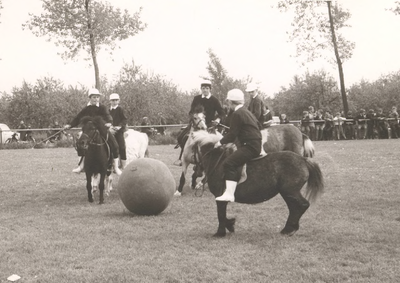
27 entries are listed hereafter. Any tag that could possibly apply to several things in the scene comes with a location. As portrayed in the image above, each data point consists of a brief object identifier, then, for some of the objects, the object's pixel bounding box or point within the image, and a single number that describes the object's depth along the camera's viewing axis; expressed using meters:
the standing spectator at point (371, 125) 39.72
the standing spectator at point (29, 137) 42.53
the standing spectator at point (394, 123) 39.28
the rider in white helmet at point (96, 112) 13.19
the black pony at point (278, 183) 8.63
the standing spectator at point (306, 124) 39.38
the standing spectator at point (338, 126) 39.56
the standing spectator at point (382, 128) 39.50
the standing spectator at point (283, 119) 37.16
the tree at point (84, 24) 42.66
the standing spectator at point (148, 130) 39.78
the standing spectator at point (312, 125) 39.53
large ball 10.48
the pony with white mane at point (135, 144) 15.65
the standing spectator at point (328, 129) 39.41
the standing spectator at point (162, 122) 42.50
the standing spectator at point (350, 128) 40.03
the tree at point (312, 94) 69.11
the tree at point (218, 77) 74.56
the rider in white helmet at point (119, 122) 14.30
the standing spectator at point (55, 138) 40.44
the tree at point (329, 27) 47.22
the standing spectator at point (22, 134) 43.62
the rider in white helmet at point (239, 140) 8.64
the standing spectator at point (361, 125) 39.75
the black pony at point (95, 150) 12.28
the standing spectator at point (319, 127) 39.36
